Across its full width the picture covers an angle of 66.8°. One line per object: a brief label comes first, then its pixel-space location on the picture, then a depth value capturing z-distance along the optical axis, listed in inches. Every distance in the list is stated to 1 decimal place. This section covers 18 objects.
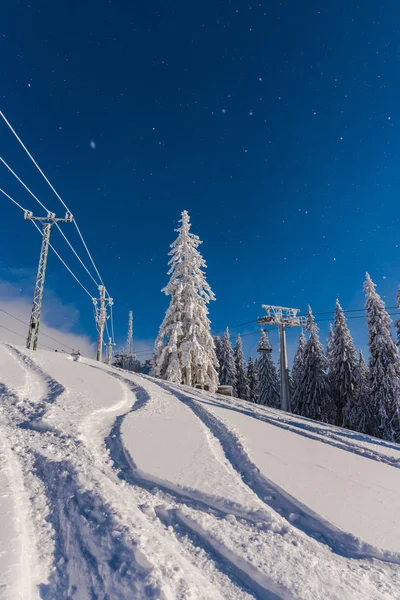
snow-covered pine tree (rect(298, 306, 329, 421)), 1155.3
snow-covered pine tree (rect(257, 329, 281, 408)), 1472.7
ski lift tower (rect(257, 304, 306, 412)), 722.8
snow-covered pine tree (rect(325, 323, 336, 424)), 1161.4
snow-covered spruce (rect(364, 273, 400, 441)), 871.7
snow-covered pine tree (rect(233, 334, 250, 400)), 1555.1
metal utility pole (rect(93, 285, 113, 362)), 998.8
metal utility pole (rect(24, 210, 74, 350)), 611.2
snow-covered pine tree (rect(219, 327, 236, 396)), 1444.4
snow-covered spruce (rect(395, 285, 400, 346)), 937.2
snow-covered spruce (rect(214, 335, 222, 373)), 1521.9
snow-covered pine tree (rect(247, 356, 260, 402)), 1689.2
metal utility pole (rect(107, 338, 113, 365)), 1887.4
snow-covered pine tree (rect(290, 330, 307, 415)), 1214.9
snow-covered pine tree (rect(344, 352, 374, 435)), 971.9
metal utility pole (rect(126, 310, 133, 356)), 1991.5
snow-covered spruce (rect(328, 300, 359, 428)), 1095.6
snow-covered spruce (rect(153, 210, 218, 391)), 684.7
